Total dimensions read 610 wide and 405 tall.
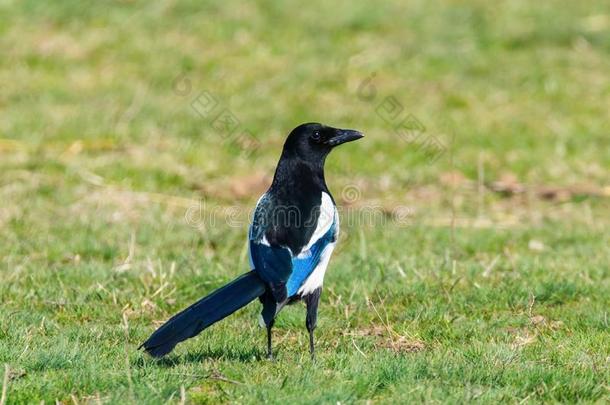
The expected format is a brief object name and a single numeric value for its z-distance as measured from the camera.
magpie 9.31
